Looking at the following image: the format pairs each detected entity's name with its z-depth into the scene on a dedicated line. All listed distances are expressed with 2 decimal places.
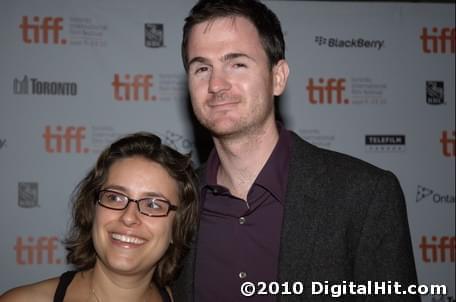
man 1.53
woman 1.63
